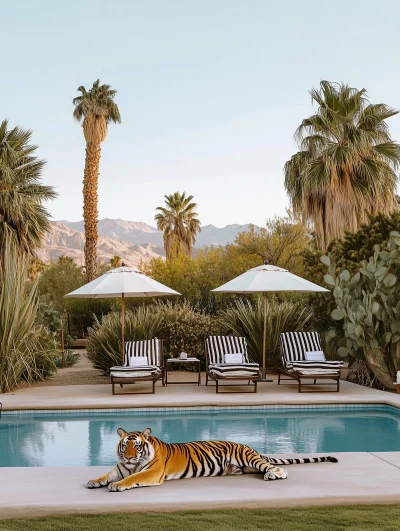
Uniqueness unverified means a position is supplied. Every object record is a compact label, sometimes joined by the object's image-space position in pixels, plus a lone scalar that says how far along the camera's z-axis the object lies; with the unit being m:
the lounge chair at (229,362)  11.37
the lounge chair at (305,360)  11.46
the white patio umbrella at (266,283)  12.18
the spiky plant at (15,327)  11.64
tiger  5.11
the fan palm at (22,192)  21.52
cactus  11.30
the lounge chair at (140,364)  11.20
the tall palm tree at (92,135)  27.28
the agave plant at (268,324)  14.11
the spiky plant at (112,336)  13.62
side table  12.32
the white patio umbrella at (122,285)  11.98
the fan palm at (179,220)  50.16
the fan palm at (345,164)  20.83
